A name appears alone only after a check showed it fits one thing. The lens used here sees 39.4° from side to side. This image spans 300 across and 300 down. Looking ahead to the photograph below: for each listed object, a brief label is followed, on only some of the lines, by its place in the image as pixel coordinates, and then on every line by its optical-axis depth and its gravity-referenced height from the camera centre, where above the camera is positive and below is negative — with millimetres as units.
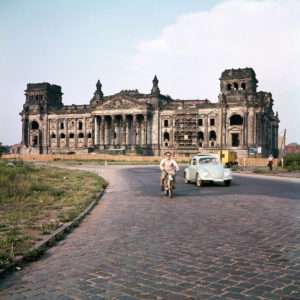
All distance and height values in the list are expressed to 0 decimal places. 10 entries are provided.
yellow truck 47825 -634
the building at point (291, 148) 105781 +1245
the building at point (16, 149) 101000 +812
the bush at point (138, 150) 82575 +509
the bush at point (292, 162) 35997 -818
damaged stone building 77688 +6416
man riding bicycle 15983 -516
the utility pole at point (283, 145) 50384 +943
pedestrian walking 36656 -819
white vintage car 20562 -905
